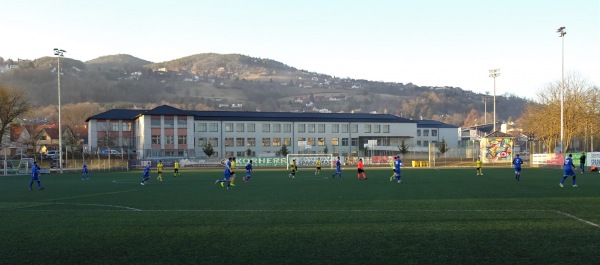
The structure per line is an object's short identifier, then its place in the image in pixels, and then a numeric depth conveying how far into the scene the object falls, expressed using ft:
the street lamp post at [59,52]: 178.52
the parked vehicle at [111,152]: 268.41
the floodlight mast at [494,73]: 231.71
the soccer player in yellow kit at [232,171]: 90.35
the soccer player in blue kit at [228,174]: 88.43
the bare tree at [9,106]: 215.72
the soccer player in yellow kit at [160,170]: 119.75
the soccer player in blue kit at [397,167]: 95.76
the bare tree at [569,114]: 199.41
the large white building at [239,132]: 273.13
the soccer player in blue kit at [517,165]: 98.94
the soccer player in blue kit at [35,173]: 91.25
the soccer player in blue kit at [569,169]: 78.01
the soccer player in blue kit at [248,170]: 107.36
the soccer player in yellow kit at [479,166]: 123.36
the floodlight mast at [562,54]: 155.84
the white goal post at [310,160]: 217.97
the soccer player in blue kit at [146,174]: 103.00
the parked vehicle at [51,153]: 260.21
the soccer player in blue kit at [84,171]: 133.28
